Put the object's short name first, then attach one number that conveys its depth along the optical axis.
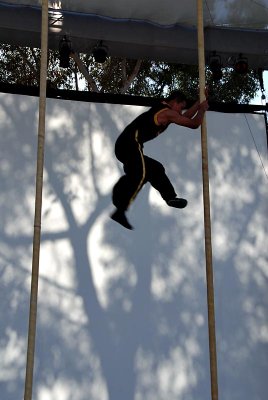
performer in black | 6.36
